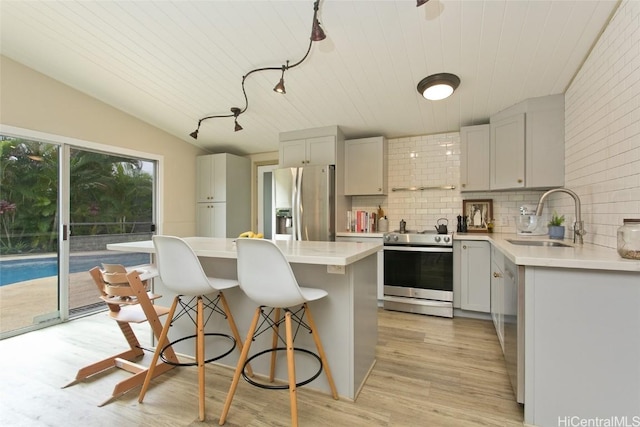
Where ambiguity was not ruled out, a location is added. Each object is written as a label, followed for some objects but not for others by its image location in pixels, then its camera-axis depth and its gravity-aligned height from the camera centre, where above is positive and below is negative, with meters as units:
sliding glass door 2.86 -0.13
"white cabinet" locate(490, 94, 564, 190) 2.78 +0.71
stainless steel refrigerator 3.67 +0.17
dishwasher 1.54 -0.67
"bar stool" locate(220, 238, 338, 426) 1.41 -0.37
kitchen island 1.73 -0.62
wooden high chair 1.86 -0.74
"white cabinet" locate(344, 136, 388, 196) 3.82 +0.65
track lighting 1.70 +1.27
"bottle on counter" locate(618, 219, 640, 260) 1.35 -0.13
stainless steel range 3.16 -0.68
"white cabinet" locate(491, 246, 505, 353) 2.19 -0.67
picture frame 3.54 +0.00
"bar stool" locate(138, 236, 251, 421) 1.64 -0.40
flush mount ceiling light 2.53 +1.16
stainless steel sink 2.27 -0.25
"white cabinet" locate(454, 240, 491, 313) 3.03 -0.67
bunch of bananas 2.04 -0.16
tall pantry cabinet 4.57 +0.30
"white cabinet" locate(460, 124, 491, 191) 3.33 +0.67
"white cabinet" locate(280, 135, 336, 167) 3.74 +0.84
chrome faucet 2.08 -0.06
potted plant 2.53 -0.13
